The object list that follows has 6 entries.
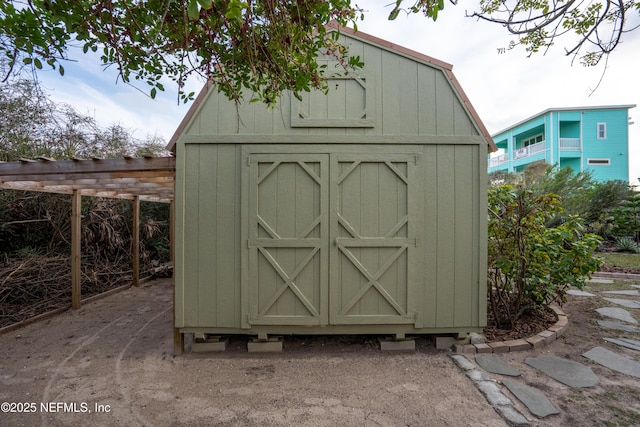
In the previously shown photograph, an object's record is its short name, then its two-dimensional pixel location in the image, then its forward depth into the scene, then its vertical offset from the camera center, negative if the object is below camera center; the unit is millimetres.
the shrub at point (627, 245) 7582 -908
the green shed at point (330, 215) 2863 -31
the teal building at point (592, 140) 14438 +4149
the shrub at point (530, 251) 3123 -450
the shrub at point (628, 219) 8070 -145
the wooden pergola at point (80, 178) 2994 +444
